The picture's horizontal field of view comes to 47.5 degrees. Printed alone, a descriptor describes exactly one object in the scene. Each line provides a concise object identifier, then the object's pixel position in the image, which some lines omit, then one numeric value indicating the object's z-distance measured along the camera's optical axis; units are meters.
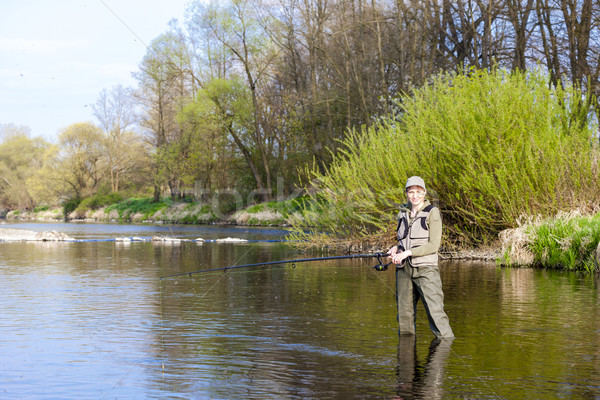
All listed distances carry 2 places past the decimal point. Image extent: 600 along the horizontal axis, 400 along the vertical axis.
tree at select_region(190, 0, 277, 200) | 40.47
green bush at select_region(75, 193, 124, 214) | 59.00
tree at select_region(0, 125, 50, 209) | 72.00
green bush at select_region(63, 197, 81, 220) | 61.19
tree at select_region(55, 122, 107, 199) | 59.84
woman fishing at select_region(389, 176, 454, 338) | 7.18
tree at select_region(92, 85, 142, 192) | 61.00
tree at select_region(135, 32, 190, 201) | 45.62
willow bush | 15.48
